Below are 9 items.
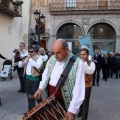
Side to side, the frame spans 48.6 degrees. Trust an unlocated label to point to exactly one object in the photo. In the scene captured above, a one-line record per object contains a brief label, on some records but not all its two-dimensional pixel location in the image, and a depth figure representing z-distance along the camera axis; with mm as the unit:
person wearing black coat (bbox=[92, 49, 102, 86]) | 6876
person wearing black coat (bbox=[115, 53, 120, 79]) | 8798
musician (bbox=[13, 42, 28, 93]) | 4546
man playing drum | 1654
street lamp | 8147
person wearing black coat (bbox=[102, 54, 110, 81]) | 7704
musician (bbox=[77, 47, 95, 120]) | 2764
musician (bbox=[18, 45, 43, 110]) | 3104
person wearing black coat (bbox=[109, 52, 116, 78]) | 8838
